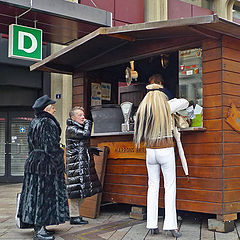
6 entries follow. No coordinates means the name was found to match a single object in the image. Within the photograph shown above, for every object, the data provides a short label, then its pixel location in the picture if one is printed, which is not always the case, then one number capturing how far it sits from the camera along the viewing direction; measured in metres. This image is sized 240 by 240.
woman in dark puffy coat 5.29
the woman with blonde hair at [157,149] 4.57
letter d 7.39
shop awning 8.09
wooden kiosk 4.82
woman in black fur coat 4.59
